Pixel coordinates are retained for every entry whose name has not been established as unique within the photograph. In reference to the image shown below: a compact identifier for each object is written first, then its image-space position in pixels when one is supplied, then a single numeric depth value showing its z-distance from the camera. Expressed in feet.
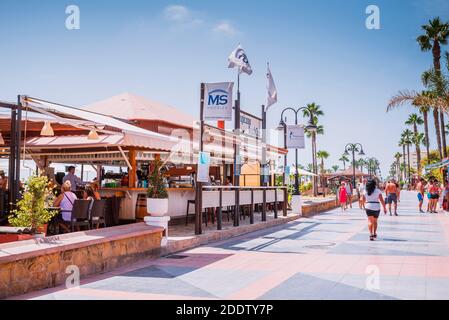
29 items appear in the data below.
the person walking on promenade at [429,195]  74.77
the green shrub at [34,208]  24.41
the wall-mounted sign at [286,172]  67.05
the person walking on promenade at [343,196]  86.90
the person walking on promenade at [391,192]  70.08
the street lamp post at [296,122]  69.09
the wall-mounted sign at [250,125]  47.32
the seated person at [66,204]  30.68
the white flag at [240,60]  46.55
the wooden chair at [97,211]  31.04
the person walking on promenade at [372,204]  38.14
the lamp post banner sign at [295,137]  67.21
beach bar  33.81
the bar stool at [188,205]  45.46
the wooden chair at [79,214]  29.58
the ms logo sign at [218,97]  37.91
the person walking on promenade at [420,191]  78.28
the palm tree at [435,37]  125.80
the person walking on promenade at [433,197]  75.97
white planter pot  31.96
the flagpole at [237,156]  45.05
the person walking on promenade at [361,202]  90.84
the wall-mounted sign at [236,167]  46.06
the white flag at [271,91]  54.08
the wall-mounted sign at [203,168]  36.78
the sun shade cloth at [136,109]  45.78
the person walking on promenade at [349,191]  94.73
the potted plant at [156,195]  32.01
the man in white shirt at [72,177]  39.83
